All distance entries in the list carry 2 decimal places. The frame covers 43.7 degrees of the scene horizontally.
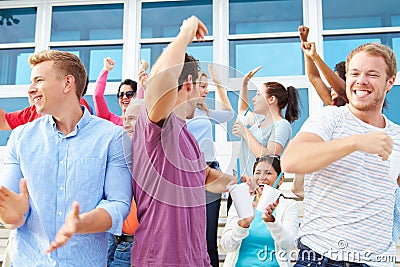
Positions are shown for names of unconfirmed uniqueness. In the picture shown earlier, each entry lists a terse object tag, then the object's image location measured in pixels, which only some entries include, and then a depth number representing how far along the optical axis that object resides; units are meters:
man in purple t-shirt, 1.58
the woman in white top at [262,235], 2.29
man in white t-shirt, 1.54
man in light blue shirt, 1.62
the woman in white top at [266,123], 1.79
